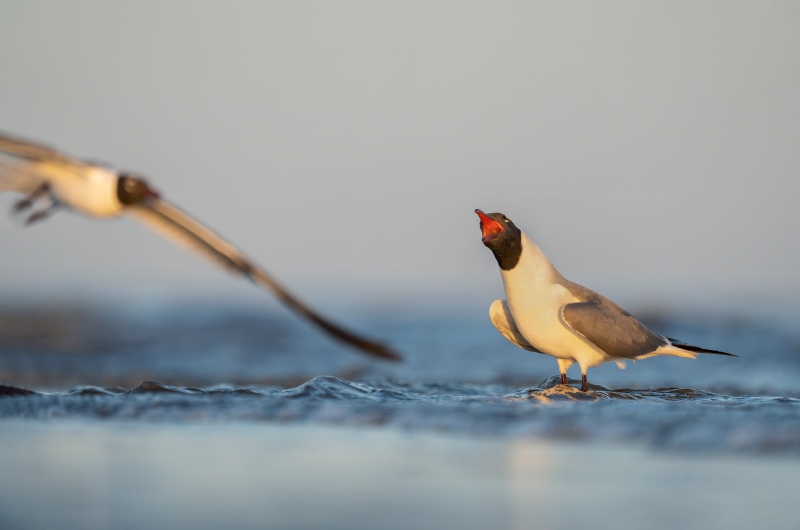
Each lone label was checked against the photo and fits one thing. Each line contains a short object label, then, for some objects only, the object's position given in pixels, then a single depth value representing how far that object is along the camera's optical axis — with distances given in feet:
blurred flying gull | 46.19
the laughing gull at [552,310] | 55.47
